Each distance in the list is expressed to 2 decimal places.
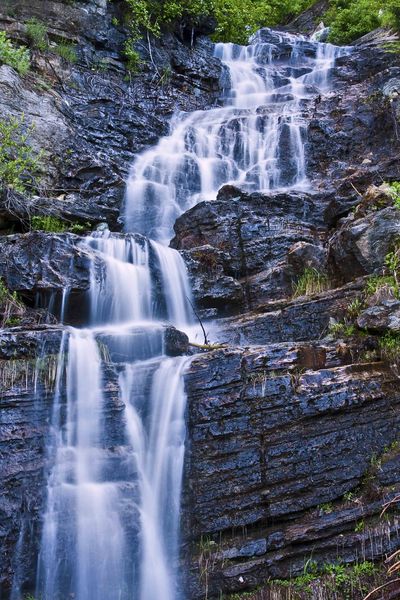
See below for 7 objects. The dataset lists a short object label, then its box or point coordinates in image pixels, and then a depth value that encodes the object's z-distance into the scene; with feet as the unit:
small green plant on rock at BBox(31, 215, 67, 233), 38.06
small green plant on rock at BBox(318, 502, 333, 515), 20.98
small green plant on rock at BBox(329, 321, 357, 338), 26.19
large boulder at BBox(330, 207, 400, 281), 29.76
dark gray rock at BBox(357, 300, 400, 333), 25.23
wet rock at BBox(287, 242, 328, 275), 33.96
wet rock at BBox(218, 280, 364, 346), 29.07
